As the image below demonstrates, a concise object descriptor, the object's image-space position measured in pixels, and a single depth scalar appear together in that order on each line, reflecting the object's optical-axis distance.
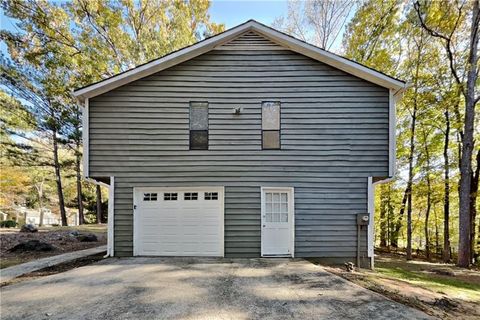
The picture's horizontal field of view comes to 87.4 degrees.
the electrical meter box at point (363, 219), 6.36
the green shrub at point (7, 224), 14.29
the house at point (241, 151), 6.51
